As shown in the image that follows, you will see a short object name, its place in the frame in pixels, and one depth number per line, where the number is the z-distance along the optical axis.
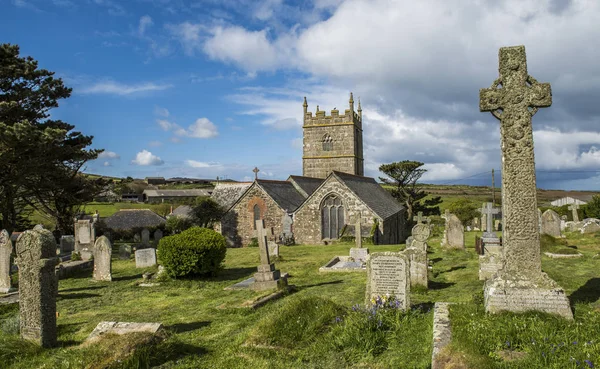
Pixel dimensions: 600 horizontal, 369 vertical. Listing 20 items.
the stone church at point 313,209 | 29.80
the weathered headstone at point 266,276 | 12.51
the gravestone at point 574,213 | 31.33
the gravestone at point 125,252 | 22.84
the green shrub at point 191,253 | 14.65
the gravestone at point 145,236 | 27.52
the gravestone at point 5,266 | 13.80
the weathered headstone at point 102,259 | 15.69
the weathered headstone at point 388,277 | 8.44
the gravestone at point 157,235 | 29.46
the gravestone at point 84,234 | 22.34
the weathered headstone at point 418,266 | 11.69
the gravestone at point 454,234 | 19.35
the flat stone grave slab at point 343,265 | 15.97
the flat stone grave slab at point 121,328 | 7.00
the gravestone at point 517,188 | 6.75
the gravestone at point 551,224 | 20.52
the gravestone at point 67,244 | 24.48
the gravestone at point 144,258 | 18.53
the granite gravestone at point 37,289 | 7.42
